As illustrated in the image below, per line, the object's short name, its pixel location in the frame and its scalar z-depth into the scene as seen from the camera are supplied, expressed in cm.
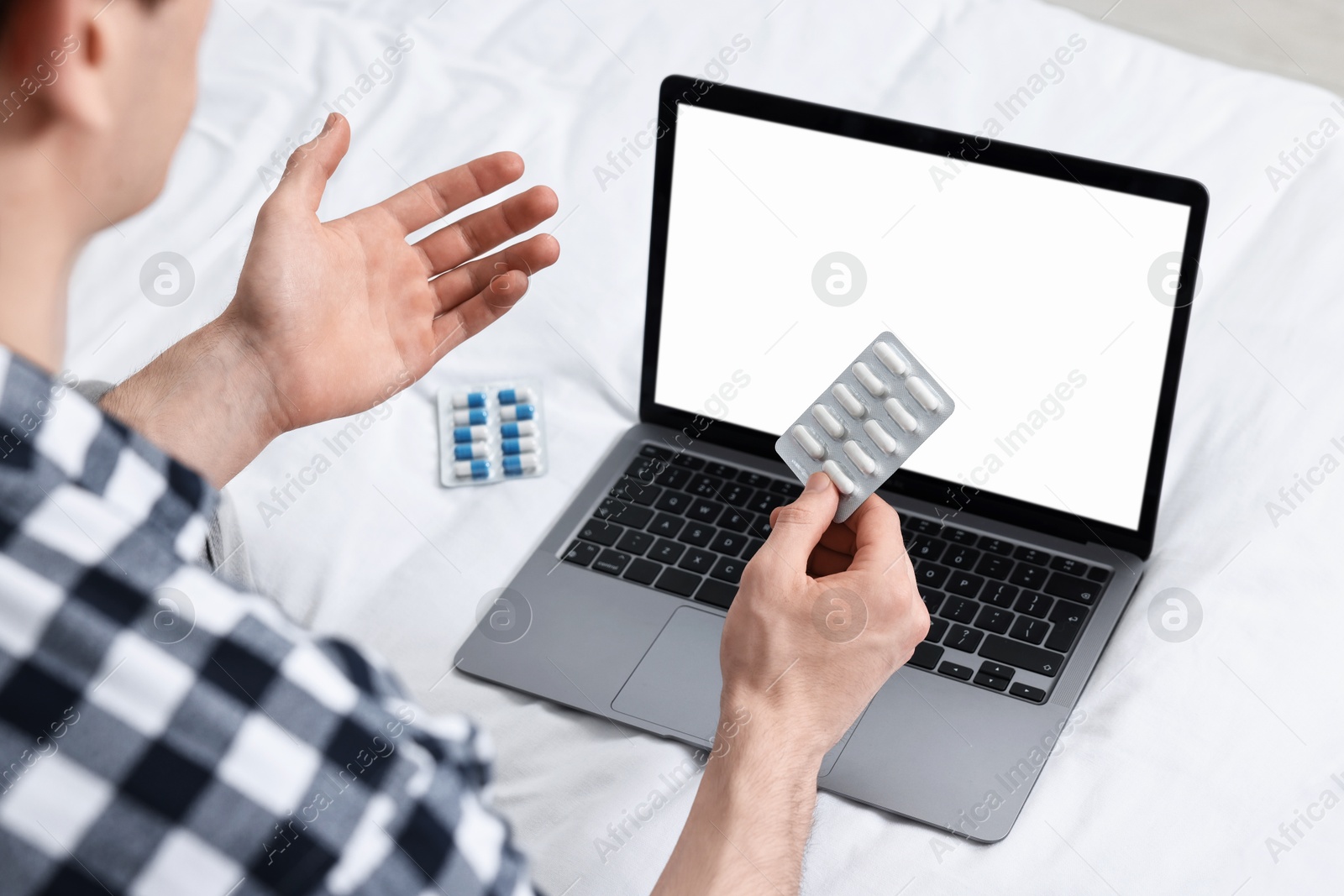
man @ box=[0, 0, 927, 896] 124
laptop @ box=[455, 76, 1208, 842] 149
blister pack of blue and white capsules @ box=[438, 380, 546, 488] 165
